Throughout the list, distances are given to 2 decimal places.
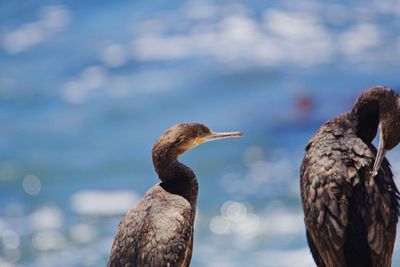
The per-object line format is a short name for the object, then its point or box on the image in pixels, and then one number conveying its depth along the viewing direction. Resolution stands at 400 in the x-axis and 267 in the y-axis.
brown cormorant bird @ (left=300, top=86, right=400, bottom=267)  16.61
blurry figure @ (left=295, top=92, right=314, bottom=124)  41.37
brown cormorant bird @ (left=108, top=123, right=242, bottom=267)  16.30
